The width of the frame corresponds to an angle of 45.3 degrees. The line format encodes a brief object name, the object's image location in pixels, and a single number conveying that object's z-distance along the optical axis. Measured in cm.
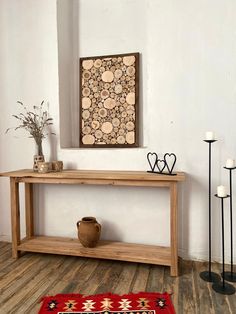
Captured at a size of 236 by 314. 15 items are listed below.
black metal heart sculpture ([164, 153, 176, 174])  242
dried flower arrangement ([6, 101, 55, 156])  261
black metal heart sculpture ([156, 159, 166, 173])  244
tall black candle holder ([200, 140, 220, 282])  208
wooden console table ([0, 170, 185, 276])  214
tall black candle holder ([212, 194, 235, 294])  191
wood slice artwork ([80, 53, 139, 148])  265
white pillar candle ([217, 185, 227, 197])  198
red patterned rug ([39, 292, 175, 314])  171
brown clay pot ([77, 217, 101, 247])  235
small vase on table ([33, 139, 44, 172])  253
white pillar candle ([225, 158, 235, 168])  200
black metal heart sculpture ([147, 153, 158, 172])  247
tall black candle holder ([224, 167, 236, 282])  209
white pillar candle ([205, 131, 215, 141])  207
